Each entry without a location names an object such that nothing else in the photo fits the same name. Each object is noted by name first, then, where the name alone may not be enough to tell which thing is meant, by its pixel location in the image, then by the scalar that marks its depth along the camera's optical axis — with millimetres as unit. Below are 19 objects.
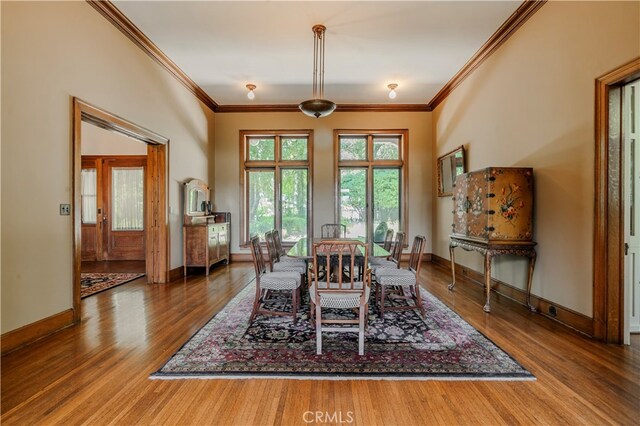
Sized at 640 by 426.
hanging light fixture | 3791
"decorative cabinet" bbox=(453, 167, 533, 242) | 3334
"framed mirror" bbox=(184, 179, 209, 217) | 5285
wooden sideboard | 5230
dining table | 3213
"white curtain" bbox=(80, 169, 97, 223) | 6684
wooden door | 6652
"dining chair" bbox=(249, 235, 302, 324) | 3037
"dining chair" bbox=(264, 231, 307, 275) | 3674
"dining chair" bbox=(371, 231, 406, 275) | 3812
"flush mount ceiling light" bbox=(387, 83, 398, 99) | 5506
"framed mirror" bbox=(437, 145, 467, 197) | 5132
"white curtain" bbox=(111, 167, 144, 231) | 6668
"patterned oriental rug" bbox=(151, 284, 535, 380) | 2072
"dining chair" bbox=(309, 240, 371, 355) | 2342
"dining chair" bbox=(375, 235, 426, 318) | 3162
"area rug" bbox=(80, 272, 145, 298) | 4289
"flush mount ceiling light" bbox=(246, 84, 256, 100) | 5500
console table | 3297
